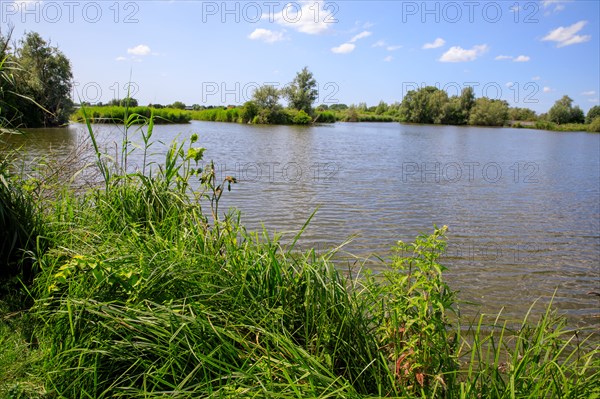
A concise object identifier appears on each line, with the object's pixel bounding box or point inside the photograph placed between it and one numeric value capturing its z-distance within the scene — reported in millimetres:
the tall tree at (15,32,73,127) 25234
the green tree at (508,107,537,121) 95112
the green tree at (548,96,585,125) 84188
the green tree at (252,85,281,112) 61281
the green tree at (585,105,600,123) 83438
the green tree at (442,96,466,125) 85875
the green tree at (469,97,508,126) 83188
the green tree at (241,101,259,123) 60344
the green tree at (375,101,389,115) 120562
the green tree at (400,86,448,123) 87312
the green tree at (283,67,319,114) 68375
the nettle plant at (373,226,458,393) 2223
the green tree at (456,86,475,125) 86719
